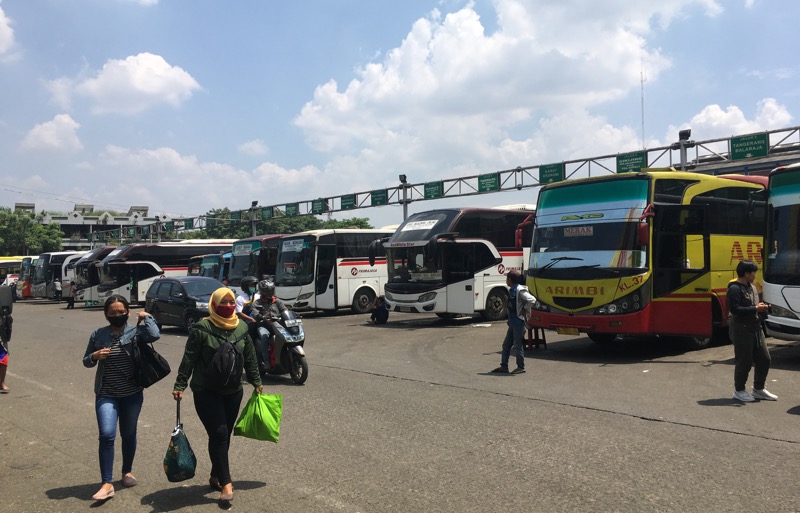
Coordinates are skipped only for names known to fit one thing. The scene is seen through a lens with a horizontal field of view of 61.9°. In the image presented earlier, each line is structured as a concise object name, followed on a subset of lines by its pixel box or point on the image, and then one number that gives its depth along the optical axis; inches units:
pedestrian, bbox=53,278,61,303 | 1637.6
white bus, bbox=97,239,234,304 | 1326.3
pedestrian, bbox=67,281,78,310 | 1439.5
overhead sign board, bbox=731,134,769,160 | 1011.9
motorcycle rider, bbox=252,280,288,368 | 417.7
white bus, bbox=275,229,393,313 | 988.6
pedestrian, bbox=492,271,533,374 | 429.4
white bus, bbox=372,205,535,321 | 784.3
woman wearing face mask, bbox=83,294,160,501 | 205.5
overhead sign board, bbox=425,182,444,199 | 1544.0
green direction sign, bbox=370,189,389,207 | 1683.1
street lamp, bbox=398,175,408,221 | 1595.7
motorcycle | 408.8
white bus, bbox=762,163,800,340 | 426.0
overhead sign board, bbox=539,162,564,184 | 1301.7
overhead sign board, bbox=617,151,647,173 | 1153.4
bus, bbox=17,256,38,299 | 1836.9
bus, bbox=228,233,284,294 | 1078.4
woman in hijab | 200.1
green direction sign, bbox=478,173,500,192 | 1430.9
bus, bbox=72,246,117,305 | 1374.3
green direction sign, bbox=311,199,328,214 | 1892.2
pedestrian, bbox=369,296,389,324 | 843.1
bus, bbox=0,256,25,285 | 2067.4
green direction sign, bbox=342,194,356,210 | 1792.9
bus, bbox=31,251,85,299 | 1675.7
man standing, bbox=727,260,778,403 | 329.7
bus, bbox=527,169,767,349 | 478.0
